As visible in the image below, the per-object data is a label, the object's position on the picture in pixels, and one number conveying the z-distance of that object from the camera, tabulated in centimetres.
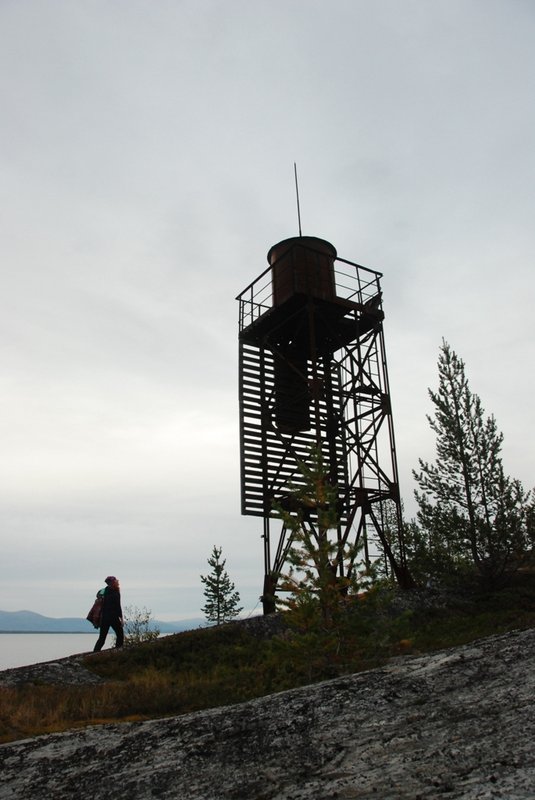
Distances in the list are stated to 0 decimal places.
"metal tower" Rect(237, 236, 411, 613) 2341
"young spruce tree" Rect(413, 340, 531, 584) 2123
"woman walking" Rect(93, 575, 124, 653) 1658
